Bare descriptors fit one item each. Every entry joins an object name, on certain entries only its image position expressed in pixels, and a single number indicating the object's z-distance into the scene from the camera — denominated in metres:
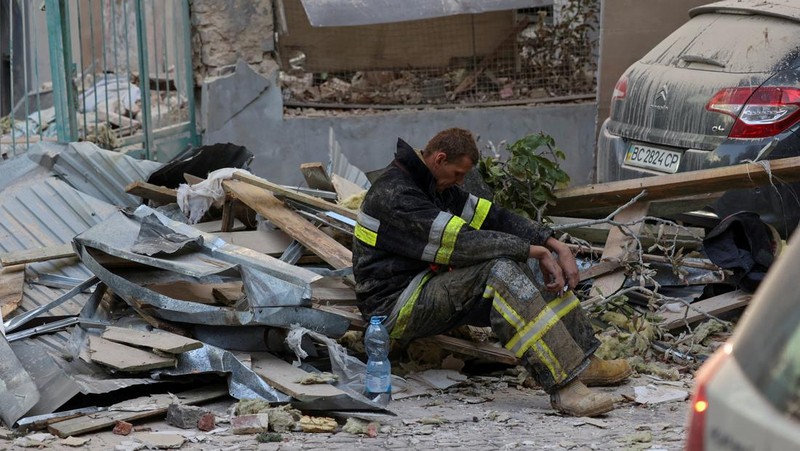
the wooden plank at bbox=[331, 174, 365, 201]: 13.50
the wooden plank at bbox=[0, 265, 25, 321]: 11.39
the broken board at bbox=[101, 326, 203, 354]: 10.08
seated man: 9.90
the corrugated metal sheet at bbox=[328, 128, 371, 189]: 16.08
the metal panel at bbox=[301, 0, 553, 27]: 19.36
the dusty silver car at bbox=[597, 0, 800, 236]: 12.64
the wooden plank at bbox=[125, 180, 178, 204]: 13.88
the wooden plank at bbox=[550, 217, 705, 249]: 12.84
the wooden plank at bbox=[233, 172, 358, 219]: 12.39
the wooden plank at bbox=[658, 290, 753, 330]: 11.93
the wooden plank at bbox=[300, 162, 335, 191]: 13.90
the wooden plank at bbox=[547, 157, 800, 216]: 11.71
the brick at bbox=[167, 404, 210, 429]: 9.52
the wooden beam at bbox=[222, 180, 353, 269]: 11.87
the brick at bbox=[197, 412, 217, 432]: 9.48
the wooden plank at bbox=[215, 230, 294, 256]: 12.58
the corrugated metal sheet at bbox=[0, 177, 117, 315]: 12.44
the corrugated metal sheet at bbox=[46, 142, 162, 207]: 14.98
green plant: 12.55
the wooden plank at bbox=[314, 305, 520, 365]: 10.91
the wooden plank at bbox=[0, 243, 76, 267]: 12.02
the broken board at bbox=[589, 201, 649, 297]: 12.09
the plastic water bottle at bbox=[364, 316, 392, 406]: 10.12
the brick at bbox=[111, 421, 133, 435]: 9.31
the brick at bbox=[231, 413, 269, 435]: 9.38
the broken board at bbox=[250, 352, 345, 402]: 9.76
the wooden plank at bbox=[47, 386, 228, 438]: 9.26
